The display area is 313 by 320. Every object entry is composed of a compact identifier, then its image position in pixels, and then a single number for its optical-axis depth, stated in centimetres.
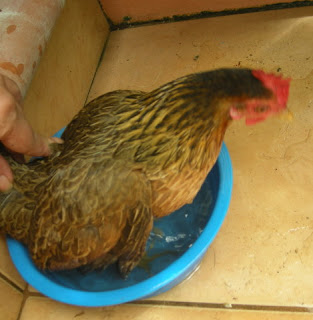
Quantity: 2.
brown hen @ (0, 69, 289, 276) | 44
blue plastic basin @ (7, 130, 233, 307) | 46
